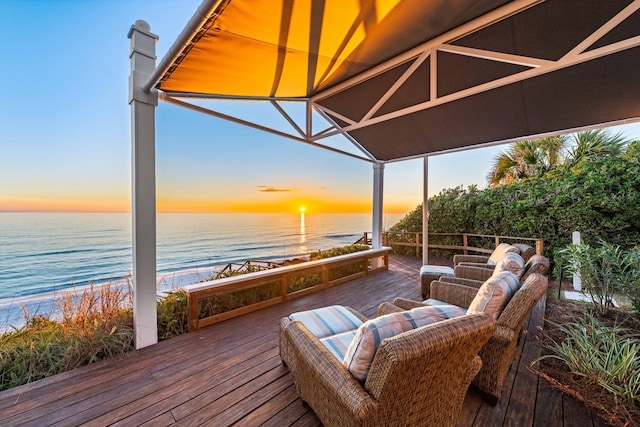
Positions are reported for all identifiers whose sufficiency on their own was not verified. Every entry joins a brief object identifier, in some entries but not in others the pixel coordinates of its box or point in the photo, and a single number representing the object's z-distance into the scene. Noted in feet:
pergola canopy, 6.82
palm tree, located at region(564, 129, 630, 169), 19.85
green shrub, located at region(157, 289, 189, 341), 9.18
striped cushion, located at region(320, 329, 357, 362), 5.27
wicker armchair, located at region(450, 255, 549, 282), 8.63
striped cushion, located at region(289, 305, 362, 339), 6.25
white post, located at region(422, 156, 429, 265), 18.23
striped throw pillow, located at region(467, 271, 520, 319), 5.74
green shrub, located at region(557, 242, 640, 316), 7.58
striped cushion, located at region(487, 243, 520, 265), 11.38
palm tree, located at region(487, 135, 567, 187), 23.86
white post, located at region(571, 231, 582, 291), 13.12
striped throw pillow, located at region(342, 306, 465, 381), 3.65
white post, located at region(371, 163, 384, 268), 19.26
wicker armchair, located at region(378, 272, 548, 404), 5.53
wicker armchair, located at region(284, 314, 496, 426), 3.10
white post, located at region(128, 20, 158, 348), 8.13
